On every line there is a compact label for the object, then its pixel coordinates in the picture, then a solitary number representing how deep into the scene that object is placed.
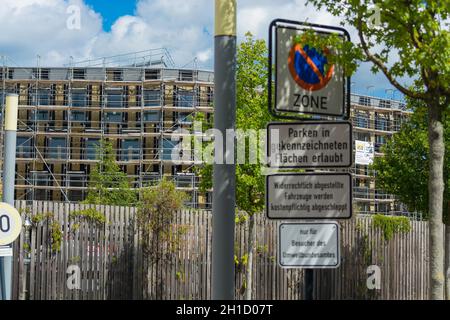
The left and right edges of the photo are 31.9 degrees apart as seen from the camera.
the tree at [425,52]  7.99
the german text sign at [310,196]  5.29
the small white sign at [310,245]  5.23
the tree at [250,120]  16.61
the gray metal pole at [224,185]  6.16
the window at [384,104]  71.00
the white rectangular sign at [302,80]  5.43
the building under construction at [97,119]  59.09
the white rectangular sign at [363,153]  64.94
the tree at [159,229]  15.52
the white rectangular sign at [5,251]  11.25
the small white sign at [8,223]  10.56
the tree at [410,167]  19.67
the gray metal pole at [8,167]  11.66
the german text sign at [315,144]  5.40
